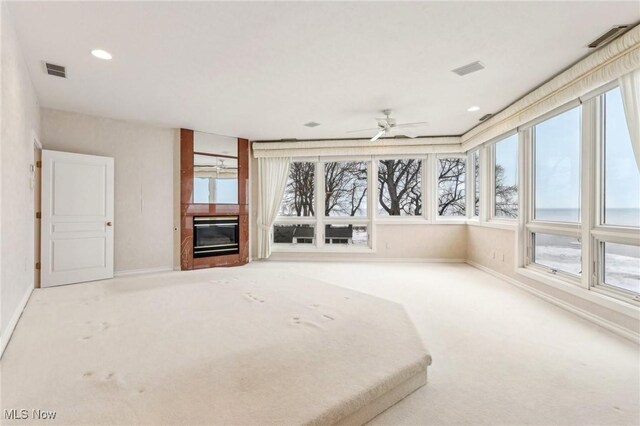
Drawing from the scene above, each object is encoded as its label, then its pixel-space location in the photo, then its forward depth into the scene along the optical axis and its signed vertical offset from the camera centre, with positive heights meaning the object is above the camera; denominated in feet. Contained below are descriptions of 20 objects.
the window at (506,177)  14.51 +1.94
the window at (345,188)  20.62 +1.81
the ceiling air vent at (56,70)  9.80 +4.94
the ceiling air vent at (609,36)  7.64 +4.91
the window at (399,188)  20.18 +1.80
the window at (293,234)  20.99 -1.52
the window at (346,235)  20.67 -1.54
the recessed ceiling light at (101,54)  8.83 +4.91
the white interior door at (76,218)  13.14 -0.28
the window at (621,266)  8.46 -1.59
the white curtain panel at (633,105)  7.55 +2.92
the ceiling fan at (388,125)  14.17 +4.66
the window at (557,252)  10.62 -1.54
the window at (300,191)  21.02 +1.61
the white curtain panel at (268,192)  20.21 +1.47
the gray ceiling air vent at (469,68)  9.55 +4.94
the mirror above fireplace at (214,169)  17.74 +2.79
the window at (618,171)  8.59 +1.34
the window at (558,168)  10.67 +1.85
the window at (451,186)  19.69 +1.88
